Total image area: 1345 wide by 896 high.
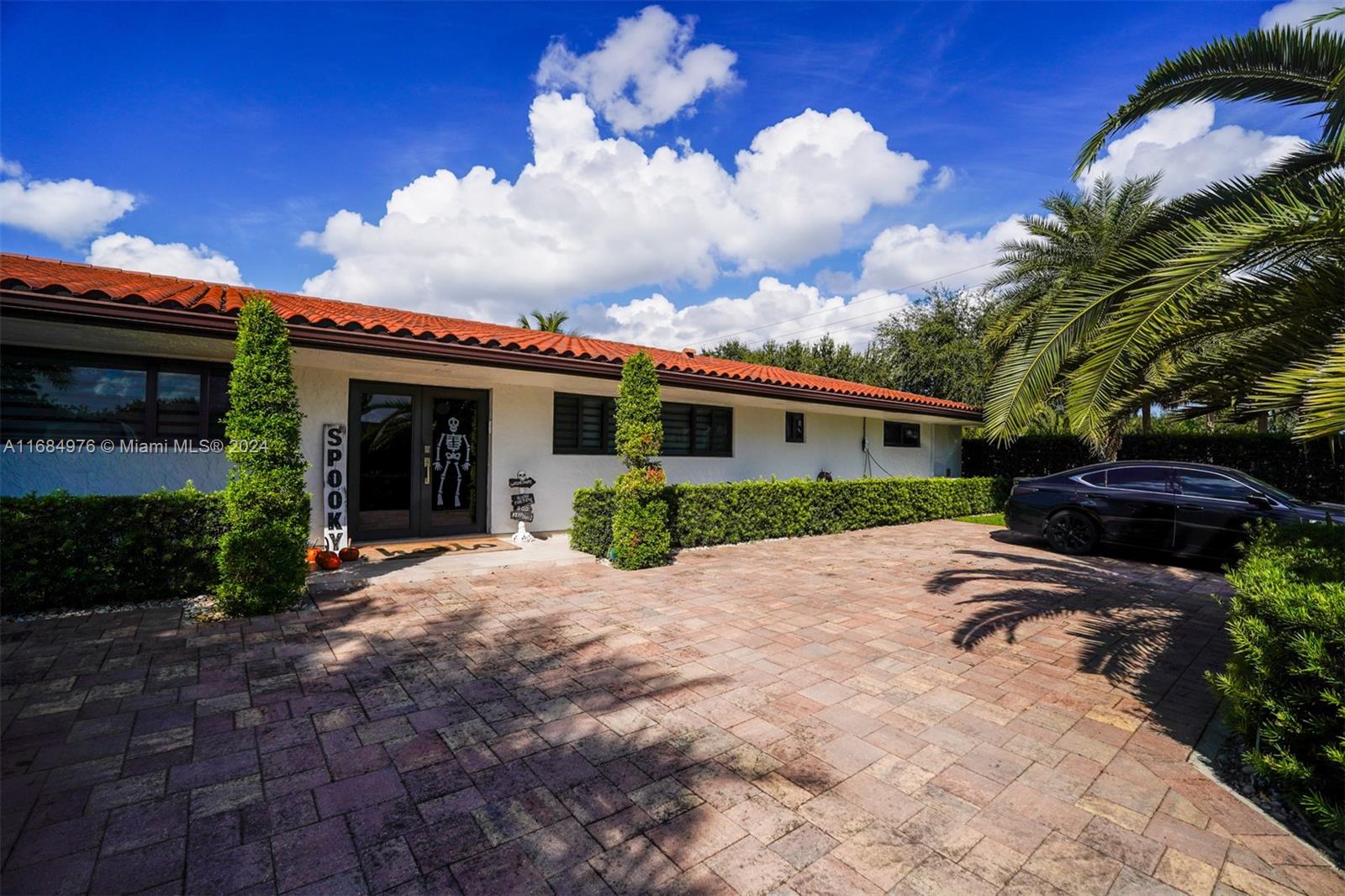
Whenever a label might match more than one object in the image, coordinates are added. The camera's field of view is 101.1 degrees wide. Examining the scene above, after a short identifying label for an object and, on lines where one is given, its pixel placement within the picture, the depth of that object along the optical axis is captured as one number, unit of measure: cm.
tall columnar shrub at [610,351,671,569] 731
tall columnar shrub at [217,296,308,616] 498
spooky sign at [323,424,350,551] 792
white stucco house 598
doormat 755
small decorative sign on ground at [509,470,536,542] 866
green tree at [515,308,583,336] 3041
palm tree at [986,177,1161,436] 1371
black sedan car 750
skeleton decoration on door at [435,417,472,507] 895
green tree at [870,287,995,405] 2412
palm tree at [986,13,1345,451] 350
